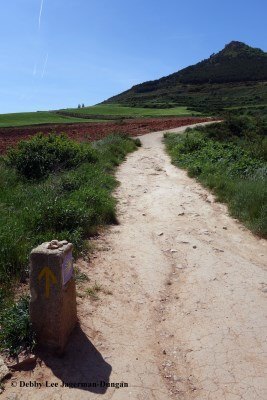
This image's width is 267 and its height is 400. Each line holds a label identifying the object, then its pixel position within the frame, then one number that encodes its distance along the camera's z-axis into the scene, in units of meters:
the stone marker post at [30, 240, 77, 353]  3.78
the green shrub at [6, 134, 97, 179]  11.38
